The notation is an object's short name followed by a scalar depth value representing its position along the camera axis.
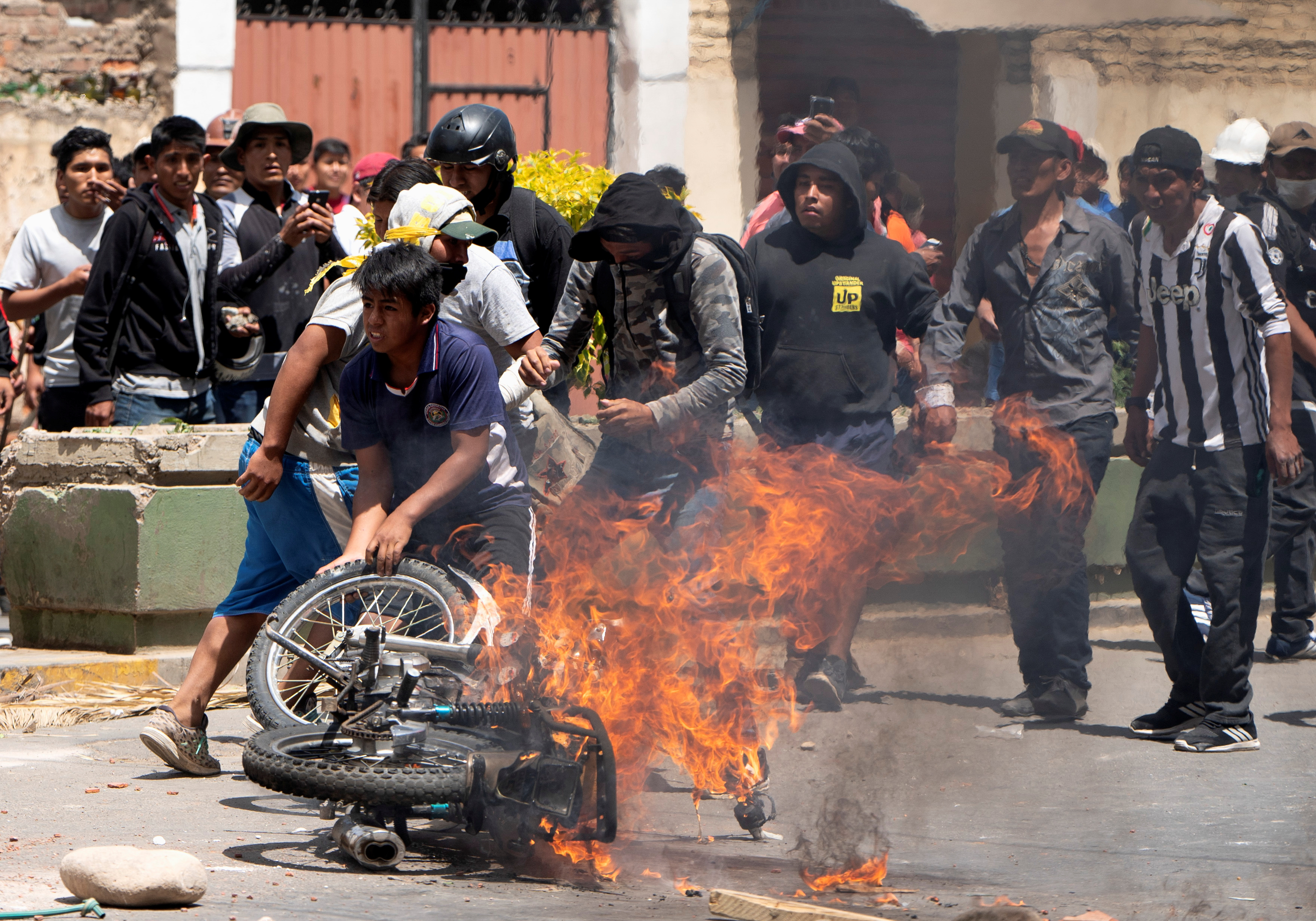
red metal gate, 24.53
